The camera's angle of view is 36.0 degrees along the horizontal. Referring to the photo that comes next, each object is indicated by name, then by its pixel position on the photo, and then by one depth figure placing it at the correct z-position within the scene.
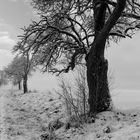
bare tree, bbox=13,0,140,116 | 9.06
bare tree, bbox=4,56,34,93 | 33.79
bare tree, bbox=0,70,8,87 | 91.85
